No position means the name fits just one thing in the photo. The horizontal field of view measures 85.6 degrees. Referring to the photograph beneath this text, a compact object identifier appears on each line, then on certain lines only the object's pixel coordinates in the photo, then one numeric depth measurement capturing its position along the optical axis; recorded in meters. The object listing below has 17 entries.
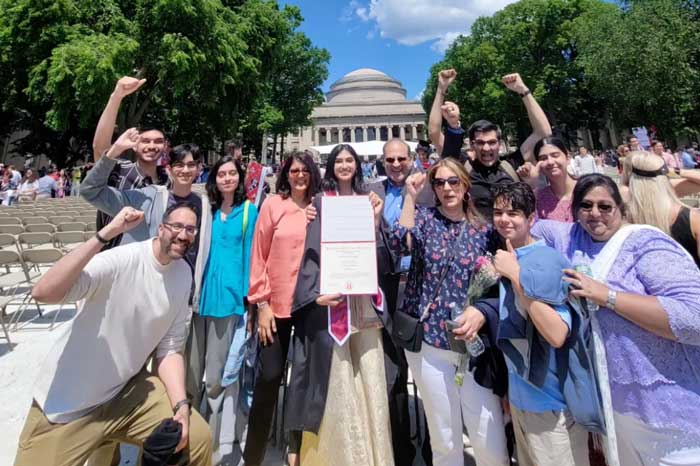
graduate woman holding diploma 2.39
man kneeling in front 2.01
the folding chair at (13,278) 5.90
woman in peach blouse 2.67
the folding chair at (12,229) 8.77
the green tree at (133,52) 15.41
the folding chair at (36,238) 7.56
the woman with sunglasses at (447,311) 2.21
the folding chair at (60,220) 9.68
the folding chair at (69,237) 7.43
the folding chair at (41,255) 6.14
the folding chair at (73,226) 8.23
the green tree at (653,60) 22.44
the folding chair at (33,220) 9.31
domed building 82.12
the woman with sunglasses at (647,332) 1.74
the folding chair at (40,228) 8.36
